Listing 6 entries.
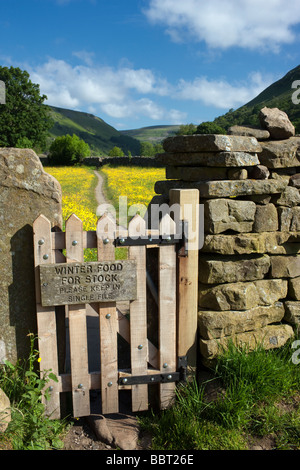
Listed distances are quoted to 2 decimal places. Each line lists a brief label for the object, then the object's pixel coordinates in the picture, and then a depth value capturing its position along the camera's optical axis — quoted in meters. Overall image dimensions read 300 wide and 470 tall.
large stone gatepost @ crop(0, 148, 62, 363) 3.47
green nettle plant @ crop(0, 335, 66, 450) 3.17
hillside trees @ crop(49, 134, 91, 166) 51.19
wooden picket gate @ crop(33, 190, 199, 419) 3.44
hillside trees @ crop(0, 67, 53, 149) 55.69
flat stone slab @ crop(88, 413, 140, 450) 3.50
